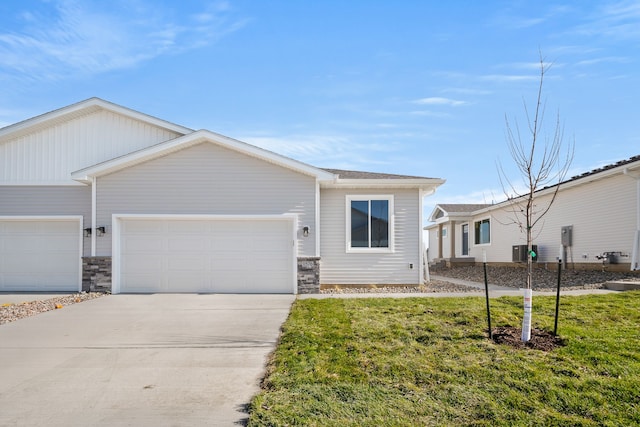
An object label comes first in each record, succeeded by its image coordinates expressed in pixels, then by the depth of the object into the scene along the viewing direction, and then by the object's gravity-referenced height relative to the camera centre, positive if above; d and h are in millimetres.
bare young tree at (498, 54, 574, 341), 6395 +1001
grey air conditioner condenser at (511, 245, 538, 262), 18952 -573
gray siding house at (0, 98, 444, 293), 12625 +464
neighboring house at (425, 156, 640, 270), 13664 +505
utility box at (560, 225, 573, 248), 16547 +132
